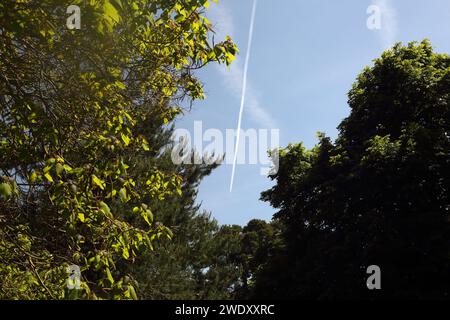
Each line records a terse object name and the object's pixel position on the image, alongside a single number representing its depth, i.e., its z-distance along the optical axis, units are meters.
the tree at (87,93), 4.25
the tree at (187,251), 18.38
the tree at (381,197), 14.15
